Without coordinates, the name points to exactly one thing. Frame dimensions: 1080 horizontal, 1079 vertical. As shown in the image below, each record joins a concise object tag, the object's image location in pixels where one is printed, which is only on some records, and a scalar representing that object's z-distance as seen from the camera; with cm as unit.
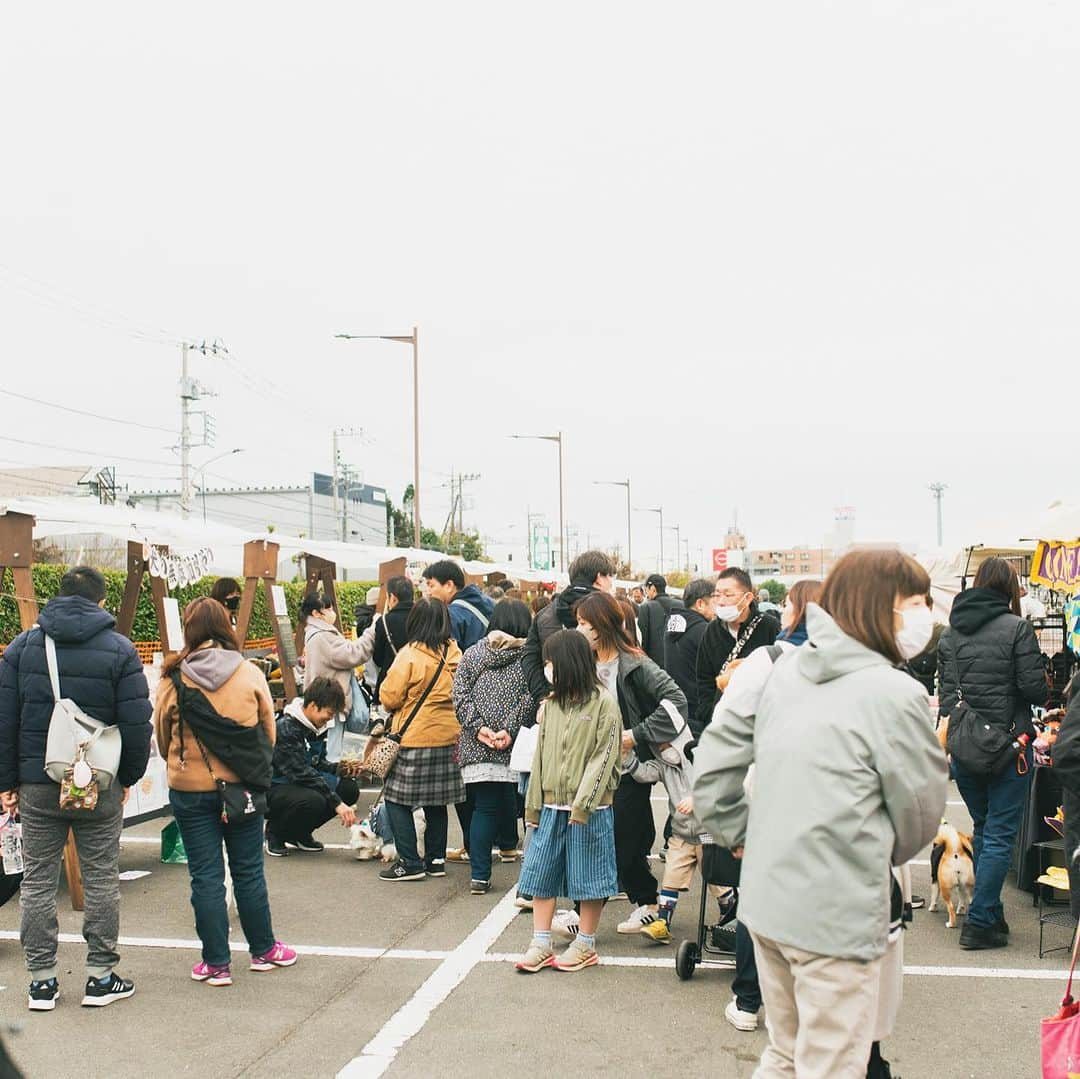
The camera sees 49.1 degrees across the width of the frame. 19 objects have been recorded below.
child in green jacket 573
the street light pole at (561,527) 4653
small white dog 819
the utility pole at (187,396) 5175
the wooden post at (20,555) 726
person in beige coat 986
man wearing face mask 607
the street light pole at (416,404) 2805
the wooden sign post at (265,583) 1253
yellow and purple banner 822
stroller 516
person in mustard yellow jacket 760
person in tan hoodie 555
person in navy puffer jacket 537
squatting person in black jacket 830
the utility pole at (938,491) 9369
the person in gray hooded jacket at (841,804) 298
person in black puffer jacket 607
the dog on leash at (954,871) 647
